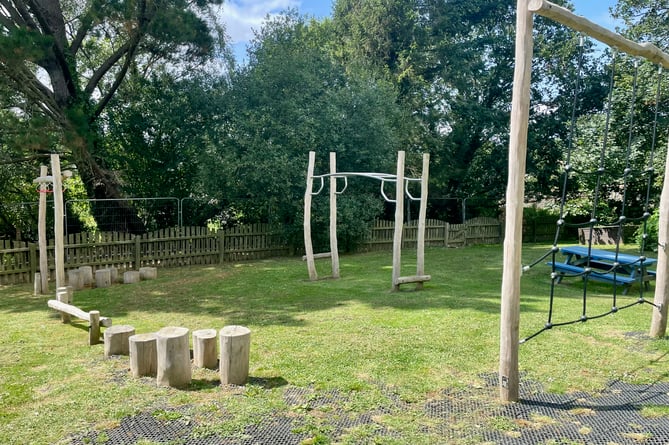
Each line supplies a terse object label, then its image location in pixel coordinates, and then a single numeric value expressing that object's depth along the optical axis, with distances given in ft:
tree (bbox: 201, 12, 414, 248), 40.45
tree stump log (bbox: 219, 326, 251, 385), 12.79
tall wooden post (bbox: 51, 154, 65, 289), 21.04
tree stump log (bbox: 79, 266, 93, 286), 27.94
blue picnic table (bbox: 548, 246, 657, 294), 24.99
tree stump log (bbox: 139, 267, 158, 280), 31.37
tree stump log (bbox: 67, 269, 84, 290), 27.48
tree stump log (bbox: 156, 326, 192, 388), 12.65
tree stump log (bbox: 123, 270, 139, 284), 29.73
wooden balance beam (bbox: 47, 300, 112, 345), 16.62
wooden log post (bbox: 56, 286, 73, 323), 20.03
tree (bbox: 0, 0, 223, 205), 31.14
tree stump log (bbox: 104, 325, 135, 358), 15.19
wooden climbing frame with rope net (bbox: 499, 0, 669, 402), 11.07
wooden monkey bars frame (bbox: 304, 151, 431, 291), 25.12
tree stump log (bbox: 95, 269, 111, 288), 28.37
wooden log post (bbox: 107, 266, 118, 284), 29.11
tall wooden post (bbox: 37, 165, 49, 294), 25.03
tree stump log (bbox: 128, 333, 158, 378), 13.41
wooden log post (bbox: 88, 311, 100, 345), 16.61
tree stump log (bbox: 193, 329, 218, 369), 14.07
